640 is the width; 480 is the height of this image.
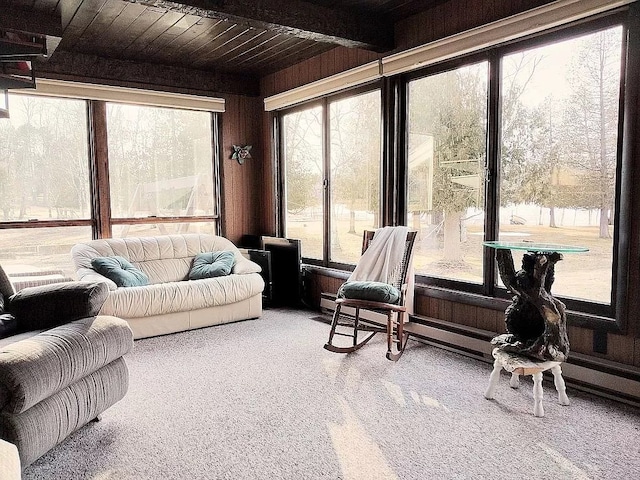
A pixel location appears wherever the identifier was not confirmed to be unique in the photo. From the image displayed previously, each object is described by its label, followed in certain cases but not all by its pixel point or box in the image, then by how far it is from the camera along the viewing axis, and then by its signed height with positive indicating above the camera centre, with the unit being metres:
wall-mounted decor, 5.61 +0.56
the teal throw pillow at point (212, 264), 4.55 -0.60
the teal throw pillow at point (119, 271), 4.07 -0.58
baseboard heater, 2.61 -1.00
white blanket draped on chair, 3.60 -0.46
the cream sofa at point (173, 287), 3.90 -0.73
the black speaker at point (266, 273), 5.05 -0.75
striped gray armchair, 1.84 -0.66
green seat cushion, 3.33 -0.64
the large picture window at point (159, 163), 4.95 +0.43
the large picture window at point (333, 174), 4.39 +0.26
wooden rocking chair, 3.35 -0.83
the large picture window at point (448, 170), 3.46 +0.22
